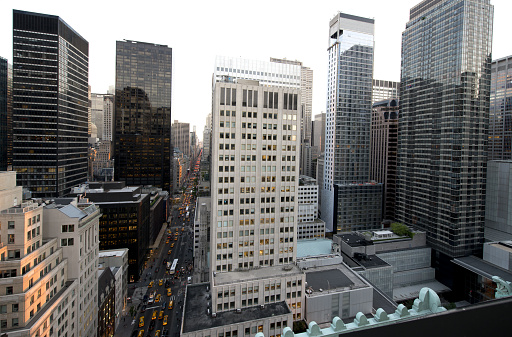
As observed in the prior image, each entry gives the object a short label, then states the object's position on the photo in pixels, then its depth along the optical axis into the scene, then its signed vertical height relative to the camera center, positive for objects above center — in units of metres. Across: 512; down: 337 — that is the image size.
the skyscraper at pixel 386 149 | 178.25 +10.46
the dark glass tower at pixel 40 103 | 137.38 +28.10
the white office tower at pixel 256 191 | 68.81 -7.53
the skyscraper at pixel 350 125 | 152.38 +22.07
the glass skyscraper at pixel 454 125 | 104.25 +16.19
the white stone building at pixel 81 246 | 57.22 -19.29
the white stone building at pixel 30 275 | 43.81 -20.46
